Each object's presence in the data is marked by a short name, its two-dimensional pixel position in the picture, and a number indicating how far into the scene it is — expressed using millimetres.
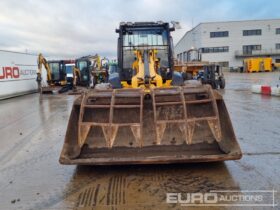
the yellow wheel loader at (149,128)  3323
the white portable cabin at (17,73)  14696
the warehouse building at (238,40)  44671
